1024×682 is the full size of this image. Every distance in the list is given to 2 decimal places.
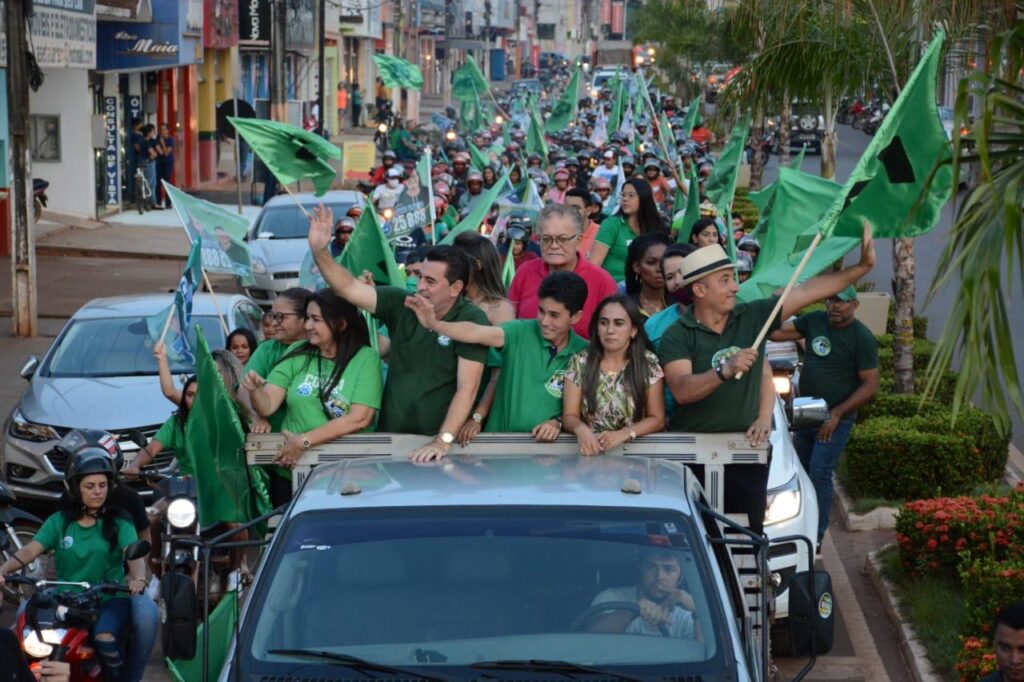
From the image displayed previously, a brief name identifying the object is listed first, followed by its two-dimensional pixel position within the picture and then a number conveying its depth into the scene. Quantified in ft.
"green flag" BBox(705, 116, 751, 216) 53.57
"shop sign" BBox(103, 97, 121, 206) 111.24
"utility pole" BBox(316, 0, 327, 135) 126.52
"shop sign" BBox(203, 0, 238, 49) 131.64
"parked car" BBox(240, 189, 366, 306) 71.10
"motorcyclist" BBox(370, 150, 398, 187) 79.35
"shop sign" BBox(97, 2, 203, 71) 105.81
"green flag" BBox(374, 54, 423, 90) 137.08
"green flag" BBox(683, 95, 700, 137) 107.74
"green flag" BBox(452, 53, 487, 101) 126.62
